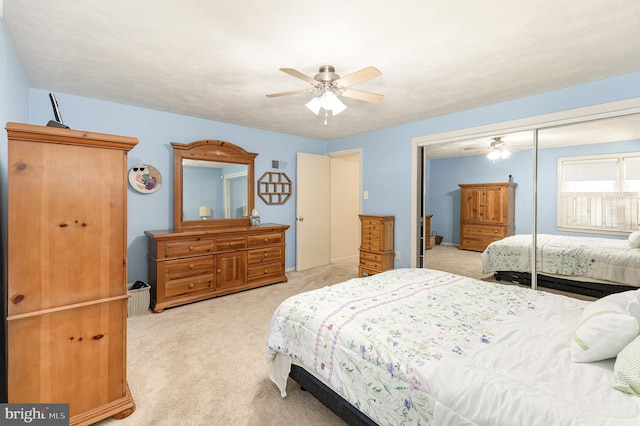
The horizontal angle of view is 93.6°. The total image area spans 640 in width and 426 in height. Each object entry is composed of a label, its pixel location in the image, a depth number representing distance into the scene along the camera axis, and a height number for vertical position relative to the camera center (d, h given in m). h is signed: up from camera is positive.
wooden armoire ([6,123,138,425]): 1.47 -0.32
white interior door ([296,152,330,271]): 5.25 -0.01
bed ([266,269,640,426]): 1.04 -0.63
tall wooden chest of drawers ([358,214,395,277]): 4.42 -0.51
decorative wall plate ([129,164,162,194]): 3.64 +0.39
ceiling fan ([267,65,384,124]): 2.33 +0.96
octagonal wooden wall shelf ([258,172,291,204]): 4.85 +0.38
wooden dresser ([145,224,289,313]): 3.41 -0.65
